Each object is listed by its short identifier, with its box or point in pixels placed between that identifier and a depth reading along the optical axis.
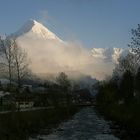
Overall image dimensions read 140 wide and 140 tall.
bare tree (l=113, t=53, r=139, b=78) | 62.26
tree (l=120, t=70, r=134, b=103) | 60.62
